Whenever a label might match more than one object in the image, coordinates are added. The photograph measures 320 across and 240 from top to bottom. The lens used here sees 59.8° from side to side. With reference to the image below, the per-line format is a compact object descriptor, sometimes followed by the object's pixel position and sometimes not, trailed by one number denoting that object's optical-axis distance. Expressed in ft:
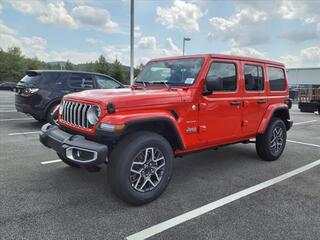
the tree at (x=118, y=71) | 156.15
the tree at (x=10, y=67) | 174.40
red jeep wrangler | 10.48
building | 144.36
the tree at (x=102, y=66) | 157.38
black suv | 26.48
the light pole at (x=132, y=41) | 44.72
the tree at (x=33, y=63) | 193.06
